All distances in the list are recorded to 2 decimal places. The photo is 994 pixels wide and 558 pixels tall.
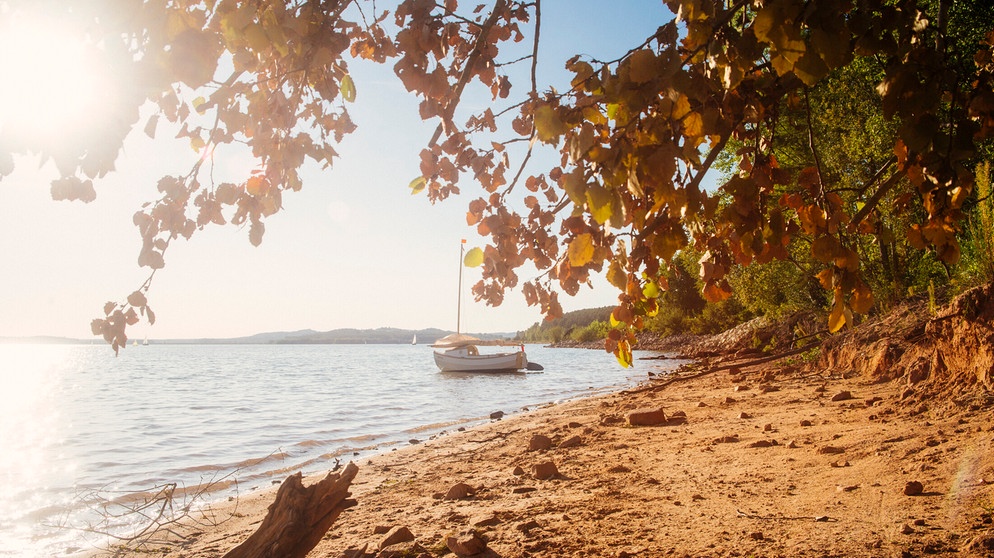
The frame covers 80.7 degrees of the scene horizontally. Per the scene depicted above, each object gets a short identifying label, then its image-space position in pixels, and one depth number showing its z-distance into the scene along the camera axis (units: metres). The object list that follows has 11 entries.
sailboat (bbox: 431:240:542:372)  36.03
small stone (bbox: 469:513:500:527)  3.96
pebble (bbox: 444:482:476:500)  5.19
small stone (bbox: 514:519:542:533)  3.72
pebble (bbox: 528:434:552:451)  7.29
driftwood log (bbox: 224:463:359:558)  3.09
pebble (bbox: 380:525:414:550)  3.75
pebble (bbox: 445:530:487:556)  3.35
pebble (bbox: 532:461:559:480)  5.42
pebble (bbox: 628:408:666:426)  7.75
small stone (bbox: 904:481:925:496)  3.24
